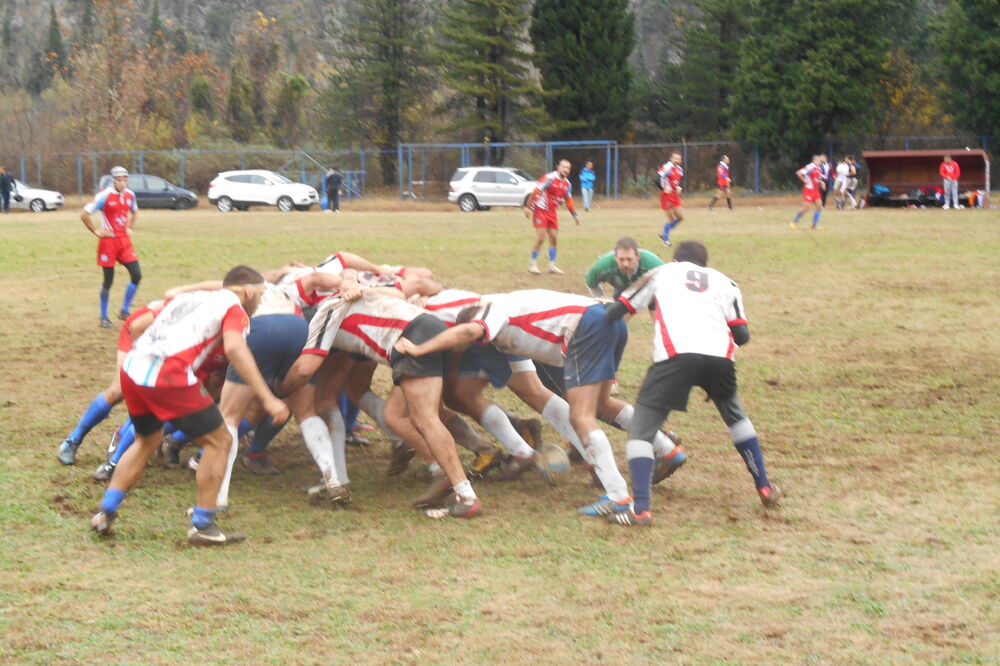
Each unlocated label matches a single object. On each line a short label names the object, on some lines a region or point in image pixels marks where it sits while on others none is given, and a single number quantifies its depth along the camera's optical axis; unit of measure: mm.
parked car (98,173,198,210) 42131
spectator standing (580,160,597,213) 37375
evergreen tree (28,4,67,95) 91125
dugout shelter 36781
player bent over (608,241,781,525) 7121
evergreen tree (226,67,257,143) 60281
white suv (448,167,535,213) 40125
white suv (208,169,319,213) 41406
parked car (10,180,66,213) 42500
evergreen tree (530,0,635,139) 49281
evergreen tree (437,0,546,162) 48781
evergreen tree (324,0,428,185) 52031
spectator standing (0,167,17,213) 41281
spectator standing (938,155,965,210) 34562
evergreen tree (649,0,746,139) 51281
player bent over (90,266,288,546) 6578
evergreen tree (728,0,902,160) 45031
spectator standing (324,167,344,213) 40094
